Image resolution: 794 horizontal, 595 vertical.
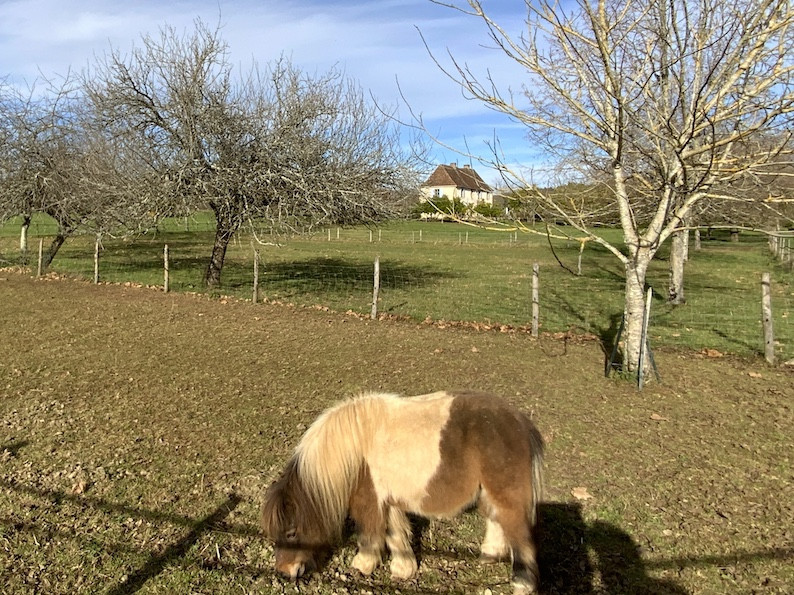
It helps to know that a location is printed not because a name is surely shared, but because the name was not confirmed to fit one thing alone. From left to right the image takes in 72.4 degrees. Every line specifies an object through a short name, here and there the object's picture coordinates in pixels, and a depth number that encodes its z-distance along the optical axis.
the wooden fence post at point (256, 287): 12.60
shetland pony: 3.11
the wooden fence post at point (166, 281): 13.95
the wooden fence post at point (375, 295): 11.17
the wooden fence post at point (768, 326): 8.15
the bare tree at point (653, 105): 5.04
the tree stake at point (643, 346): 6.96
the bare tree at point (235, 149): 12.29
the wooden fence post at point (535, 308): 9.77
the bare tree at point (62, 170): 13.62
